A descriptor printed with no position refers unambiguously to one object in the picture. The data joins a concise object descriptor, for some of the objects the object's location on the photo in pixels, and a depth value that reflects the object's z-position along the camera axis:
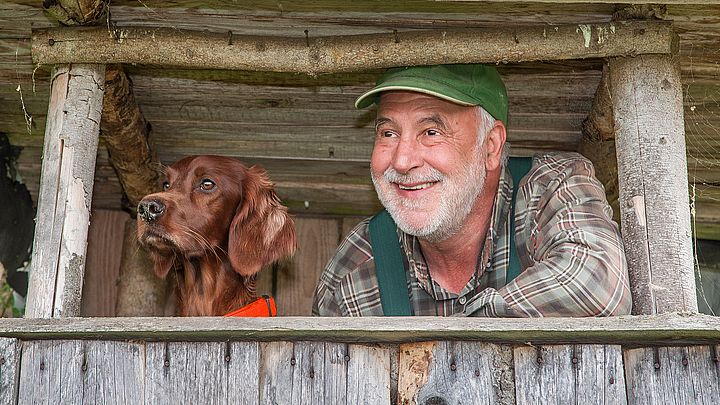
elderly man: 3.84
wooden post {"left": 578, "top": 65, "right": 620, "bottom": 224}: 4.14
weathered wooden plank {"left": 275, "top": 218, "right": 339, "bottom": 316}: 5.66
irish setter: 4.42
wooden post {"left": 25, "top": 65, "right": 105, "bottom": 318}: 3.43
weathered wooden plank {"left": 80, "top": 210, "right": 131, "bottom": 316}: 5.55
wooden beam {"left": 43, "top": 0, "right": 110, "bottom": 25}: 3.65
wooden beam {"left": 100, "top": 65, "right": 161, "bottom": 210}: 4.15
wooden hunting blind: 3.02
